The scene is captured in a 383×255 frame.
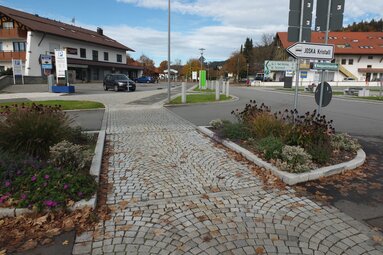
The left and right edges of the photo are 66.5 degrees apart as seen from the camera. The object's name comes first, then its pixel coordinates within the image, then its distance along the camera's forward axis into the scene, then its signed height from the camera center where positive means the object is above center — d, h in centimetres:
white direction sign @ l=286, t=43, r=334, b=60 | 645 +77
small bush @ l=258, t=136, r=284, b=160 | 552 -122
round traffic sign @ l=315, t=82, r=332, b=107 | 708 -19
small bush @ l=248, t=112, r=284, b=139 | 664 -96
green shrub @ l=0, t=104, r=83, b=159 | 525 -94
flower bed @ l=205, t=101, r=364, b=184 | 518 -119
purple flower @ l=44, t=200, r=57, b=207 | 361 -150
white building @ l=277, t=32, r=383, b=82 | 6359 +609
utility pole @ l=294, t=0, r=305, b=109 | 706 +137
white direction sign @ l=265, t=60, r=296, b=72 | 794 +53
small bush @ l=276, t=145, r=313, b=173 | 499 -133
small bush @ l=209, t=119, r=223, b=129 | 917 -126
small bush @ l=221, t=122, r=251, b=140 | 733 -122
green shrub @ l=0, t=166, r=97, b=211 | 367 -143
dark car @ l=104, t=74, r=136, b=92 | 2925 -9
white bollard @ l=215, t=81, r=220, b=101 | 1979 -68
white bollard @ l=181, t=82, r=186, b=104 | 1712 -59
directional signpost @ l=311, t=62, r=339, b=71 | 695 +45
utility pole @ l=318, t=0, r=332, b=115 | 704 +25
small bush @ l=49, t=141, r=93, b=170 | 473 -125
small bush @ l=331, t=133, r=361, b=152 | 632 -127
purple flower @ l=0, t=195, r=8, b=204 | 372 -150
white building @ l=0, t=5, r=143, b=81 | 3894 +540
